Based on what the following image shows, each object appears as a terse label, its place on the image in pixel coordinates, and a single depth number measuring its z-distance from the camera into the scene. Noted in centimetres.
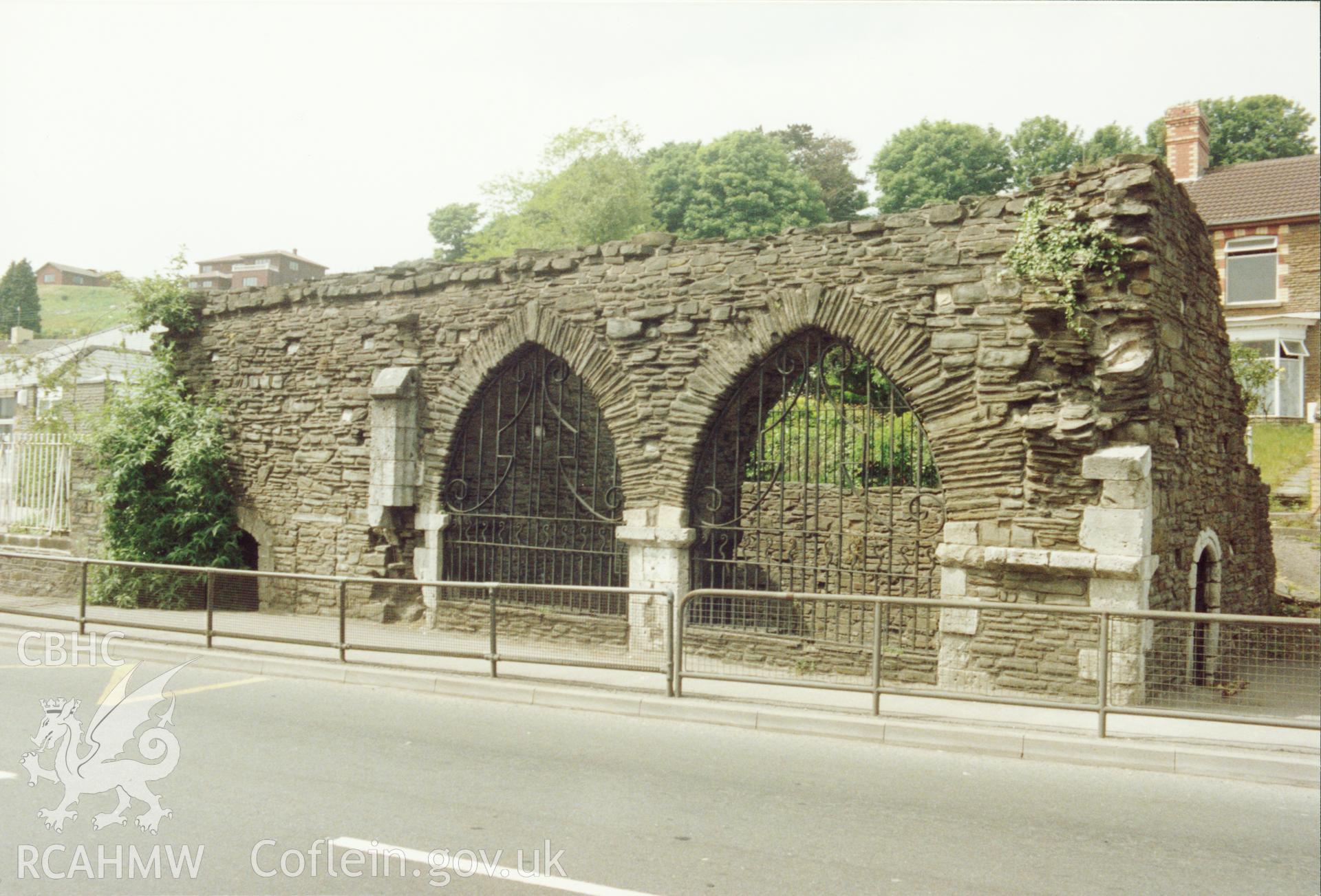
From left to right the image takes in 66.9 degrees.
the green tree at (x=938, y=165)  3731
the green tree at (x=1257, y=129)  3506
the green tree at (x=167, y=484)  1330
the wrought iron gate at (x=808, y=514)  932
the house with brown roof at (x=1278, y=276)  2511
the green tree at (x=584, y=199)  3850
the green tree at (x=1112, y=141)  3684
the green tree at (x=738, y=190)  3753
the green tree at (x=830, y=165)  4509
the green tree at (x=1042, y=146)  3797
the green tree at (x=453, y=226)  5525
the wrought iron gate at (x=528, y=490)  1152
